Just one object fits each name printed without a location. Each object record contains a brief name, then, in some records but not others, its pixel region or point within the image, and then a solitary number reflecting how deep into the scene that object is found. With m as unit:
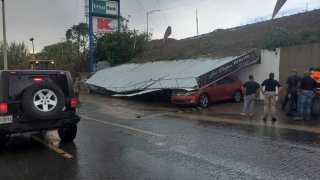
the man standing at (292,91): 9.19
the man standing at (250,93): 9.37
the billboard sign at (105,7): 26.10
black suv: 5.50
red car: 11.60
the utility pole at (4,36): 19.54
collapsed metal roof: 11.86
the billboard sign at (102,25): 26.21
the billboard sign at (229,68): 11.65
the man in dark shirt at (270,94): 8.65
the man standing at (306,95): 8.55
